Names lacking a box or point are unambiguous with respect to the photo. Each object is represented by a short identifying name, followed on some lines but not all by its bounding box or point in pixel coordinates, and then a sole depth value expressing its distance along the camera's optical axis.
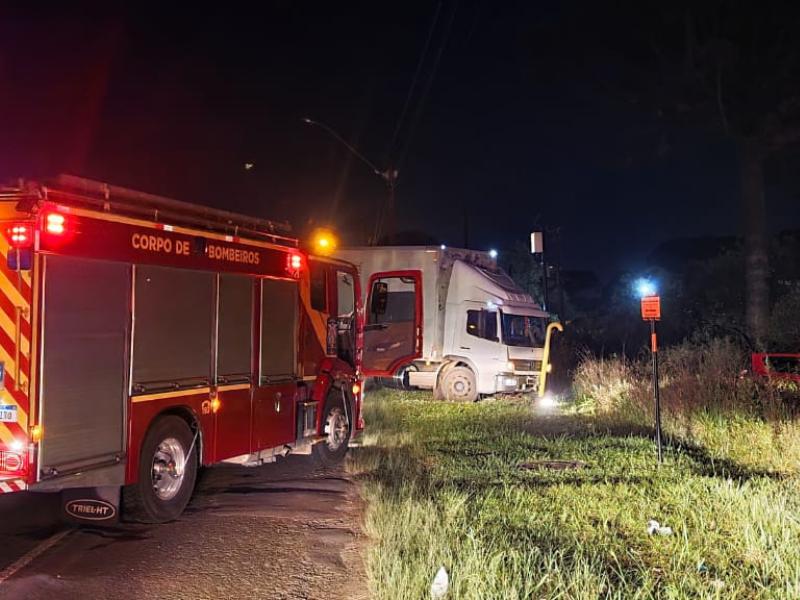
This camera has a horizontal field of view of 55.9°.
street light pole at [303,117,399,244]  23.50
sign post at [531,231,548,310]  21.83
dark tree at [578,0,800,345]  18.55
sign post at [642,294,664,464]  9.62
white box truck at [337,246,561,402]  18.03
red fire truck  5.72
